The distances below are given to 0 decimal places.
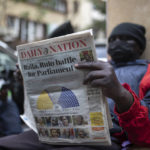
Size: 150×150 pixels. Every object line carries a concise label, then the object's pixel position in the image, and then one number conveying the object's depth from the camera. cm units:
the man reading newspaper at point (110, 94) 87
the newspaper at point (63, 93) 96
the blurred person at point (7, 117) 243
